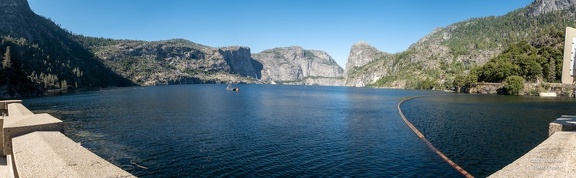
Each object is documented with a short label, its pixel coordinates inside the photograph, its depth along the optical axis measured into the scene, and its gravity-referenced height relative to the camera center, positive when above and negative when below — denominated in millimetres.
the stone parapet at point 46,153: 10734 -3100
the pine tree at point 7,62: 154250 +5886
